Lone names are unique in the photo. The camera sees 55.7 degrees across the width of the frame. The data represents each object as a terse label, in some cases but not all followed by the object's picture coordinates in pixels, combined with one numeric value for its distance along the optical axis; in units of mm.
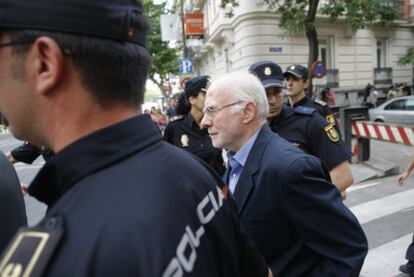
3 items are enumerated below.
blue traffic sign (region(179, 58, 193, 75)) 17031
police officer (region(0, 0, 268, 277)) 718
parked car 12648
